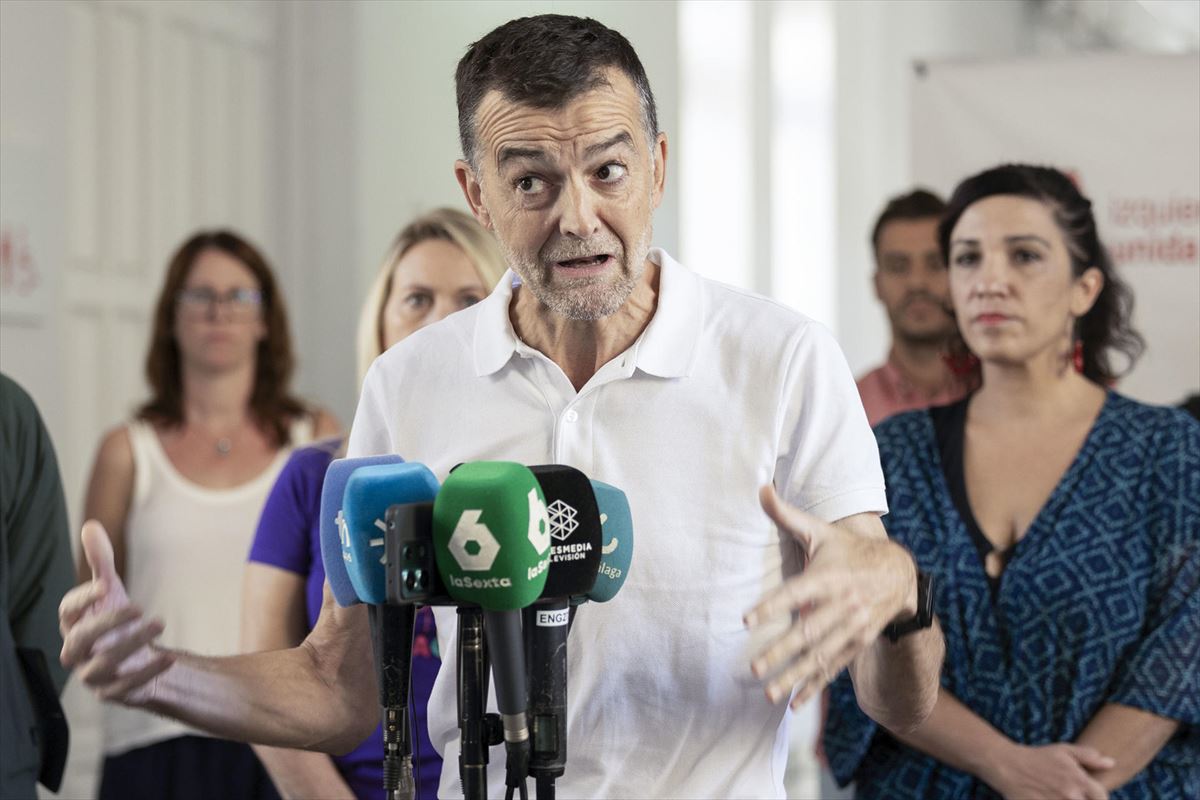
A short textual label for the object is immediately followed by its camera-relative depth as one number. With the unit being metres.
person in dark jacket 2.48
